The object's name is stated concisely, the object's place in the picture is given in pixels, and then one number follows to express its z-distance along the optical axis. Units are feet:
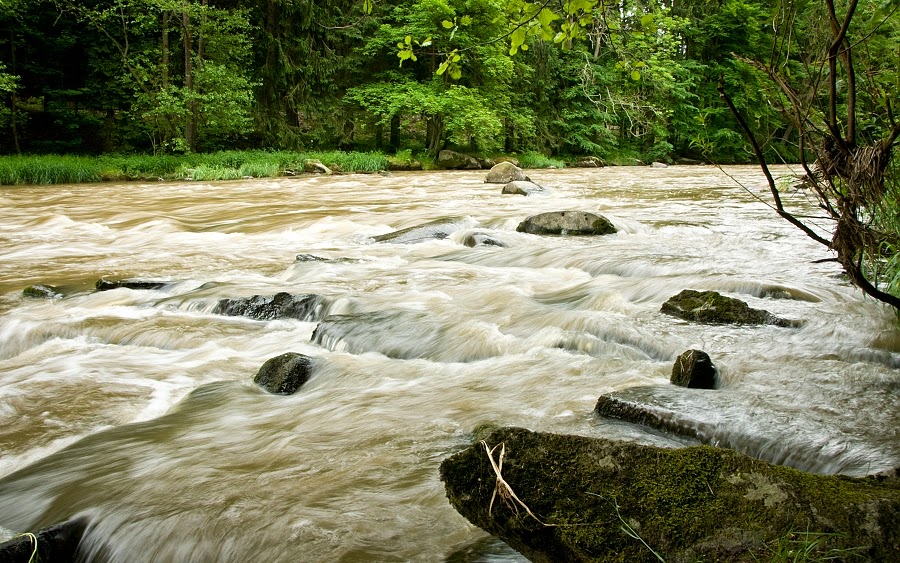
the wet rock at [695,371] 13.00
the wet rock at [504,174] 66.49
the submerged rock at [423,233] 33.12
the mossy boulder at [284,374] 14.43
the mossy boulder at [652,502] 6.11
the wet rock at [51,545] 7.82
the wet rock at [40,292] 22.27
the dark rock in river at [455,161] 93.10
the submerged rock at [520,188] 56.13
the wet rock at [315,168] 77.30
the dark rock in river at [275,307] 19.89
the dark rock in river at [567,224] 33.96
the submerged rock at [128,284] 23.06
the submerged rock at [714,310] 17.52
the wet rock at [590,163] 108.06
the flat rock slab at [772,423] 10.30
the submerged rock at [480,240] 31.40
